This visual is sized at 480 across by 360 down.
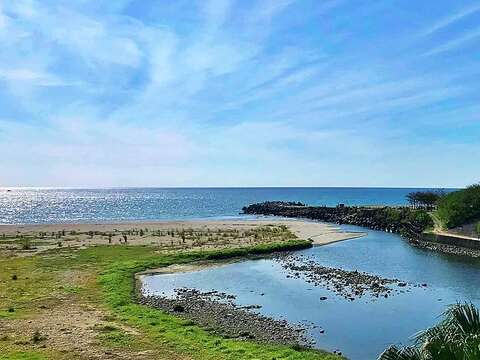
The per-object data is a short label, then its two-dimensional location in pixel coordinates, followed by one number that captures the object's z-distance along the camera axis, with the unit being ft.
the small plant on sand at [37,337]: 77.64
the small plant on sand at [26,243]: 204.64
